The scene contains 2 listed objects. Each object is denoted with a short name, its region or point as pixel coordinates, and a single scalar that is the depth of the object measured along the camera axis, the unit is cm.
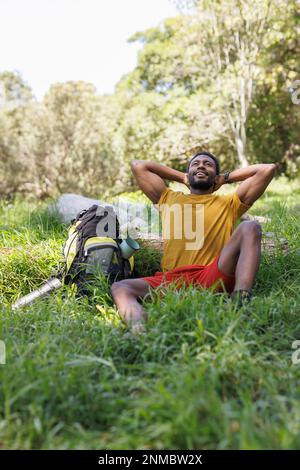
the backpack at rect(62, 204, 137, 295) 342
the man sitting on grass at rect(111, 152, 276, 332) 287
